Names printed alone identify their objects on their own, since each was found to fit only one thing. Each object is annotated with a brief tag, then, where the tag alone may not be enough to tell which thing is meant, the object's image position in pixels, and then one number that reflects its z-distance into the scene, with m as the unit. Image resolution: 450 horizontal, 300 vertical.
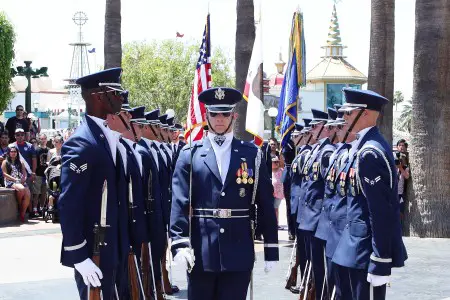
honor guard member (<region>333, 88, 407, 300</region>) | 5.83
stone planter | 16.80
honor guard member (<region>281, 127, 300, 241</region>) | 13.57
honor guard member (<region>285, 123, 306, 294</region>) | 9.84
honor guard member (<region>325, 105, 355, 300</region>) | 6.43
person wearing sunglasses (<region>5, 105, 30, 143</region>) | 19.75
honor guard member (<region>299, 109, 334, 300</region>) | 8.40
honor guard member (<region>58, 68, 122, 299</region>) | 5.34
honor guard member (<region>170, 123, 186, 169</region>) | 12.09
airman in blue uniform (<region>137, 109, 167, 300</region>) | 8.33
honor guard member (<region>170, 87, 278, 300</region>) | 5.96
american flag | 9.34
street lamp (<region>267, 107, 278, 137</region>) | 35.74
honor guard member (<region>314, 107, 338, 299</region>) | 7.02
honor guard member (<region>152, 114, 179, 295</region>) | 9.50
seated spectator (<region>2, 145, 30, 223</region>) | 17.11
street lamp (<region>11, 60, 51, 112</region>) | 25.08
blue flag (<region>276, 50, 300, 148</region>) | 12.59
